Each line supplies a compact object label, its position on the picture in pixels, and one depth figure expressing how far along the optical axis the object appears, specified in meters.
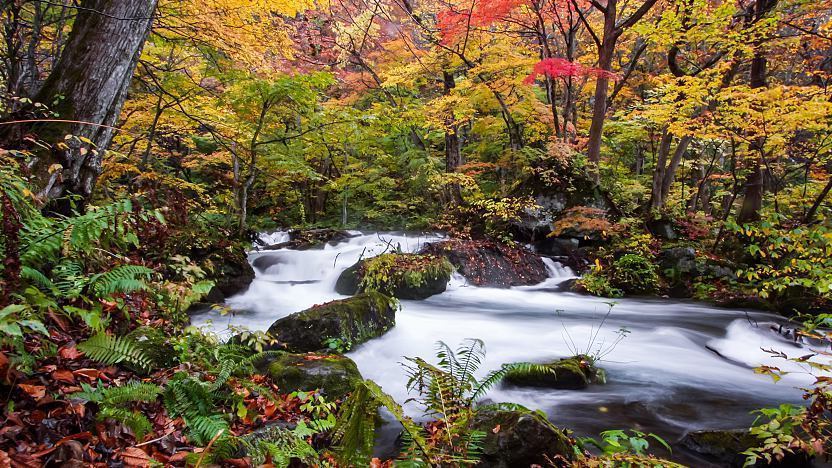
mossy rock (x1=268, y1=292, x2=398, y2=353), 5.77
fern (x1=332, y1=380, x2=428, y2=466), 2.32
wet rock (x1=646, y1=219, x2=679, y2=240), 12.41
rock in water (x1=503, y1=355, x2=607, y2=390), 5.50
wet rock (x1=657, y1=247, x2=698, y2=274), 10.75
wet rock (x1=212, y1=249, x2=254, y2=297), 8.77
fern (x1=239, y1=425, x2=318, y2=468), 2.57
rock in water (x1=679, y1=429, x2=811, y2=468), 3.66
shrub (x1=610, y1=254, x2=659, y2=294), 10.64
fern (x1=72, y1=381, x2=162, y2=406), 2.59
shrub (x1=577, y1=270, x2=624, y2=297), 10.46
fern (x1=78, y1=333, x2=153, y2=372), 2.91
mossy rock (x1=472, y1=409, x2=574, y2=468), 3.13
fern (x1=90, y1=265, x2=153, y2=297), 3.07
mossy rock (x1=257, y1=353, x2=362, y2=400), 4.38
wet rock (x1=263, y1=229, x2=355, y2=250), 14.17
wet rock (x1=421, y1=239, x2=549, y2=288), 11.20
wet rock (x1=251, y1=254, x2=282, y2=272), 11.46
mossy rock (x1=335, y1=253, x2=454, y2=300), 9.27
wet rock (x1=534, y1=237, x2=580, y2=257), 12.55
